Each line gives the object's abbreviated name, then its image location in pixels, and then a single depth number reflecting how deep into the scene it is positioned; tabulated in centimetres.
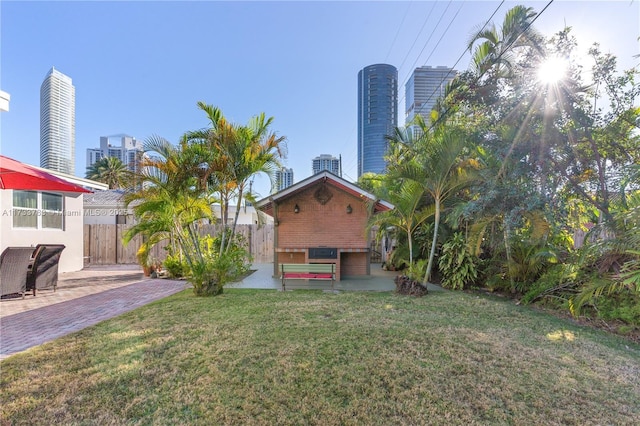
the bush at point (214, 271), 726
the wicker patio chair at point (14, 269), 651
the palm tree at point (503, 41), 698
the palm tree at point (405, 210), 827
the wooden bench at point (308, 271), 804
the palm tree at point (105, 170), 3017
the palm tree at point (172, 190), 728
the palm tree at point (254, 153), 749
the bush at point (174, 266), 1027
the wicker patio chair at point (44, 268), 725
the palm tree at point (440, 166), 720
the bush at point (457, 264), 862
